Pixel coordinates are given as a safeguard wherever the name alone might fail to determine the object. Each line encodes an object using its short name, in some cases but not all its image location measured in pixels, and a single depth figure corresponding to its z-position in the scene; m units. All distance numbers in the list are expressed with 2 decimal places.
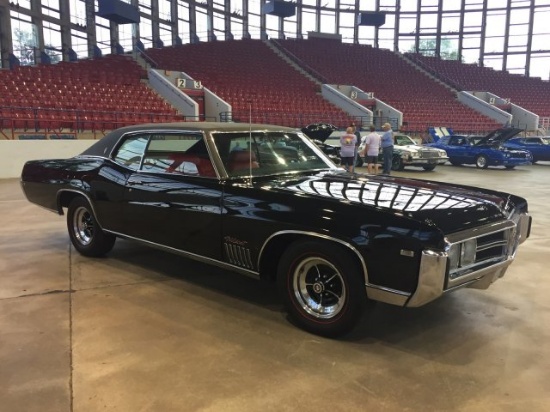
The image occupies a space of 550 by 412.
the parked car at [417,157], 14.92
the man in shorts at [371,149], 12.41
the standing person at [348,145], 12.29
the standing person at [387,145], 12.62
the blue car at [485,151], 16.12
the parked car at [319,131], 8.11
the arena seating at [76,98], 14.58
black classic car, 2.83
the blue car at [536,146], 18.48
